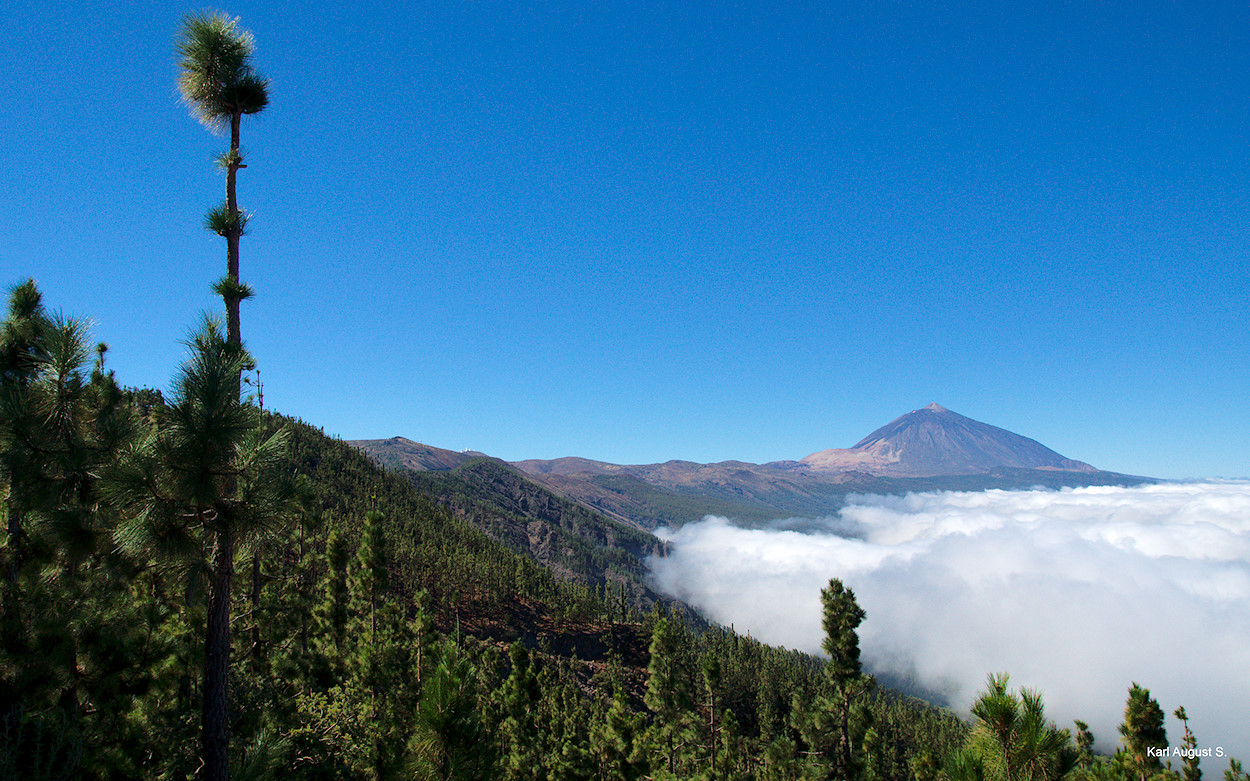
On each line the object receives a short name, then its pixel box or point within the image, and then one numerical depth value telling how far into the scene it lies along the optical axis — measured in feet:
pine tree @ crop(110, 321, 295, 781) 21.01
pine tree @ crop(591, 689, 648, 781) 101.45
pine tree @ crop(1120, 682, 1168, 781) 83.25
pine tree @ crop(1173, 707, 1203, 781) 87.12
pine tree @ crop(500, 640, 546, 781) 120.88
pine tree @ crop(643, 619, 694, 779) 129.70
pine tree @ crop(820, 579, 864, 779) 85.97
